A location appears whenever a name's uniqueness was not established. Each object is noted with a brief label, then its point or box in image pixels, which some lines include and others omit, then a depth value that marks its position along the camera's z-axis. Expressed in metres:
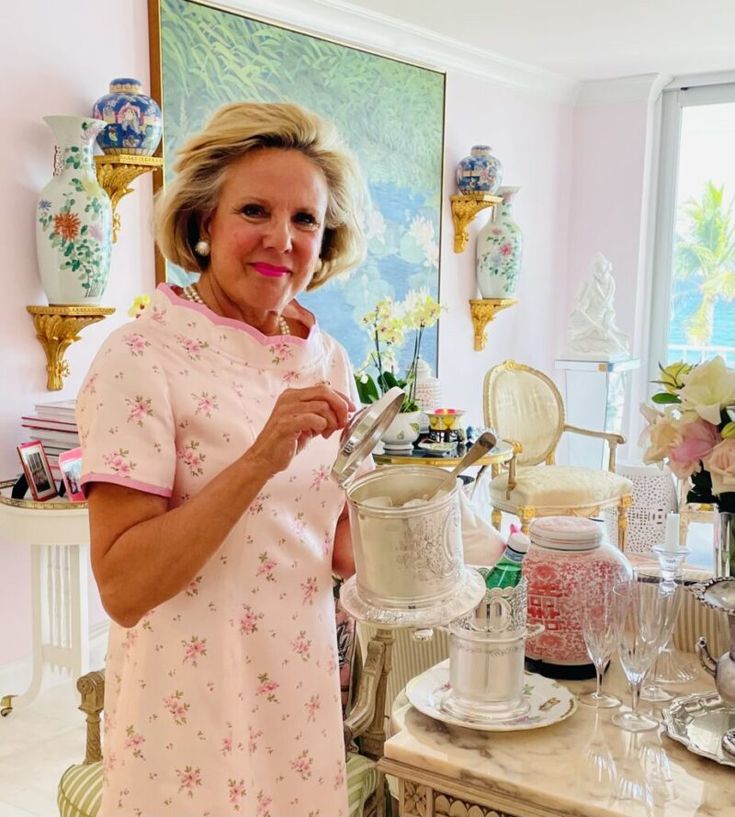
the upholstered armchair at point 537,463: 4.30
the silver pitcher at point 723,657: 1.20
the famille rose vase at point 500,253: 5.14
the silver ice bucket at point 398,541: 1.06
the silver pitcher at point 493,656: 1.26
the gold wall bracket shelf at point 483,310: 5.20
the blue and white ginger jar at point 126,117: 3.01
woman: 1.08
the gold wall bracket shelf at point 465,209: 4.98
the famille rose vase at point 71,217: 2.89
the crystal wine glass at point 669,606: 1.26
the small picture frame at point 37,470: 2.79
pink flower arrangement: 1.19
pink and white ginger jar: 1.39
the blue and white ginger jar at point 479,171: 4.90
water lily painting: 3.40
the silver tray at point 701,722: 1.17
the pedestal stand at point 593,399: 5.40
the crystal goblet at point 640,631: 1.25
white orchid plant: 3.75
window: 5.72
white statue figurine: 5.40
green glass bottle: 1.28
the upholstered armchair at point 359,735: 1.68
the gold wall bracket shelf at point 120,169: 3.06
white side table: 2.89
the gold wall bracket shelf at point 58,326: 2.95
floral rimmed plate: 1.23
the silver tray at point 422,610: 1.07
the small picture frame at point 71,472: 2.78
